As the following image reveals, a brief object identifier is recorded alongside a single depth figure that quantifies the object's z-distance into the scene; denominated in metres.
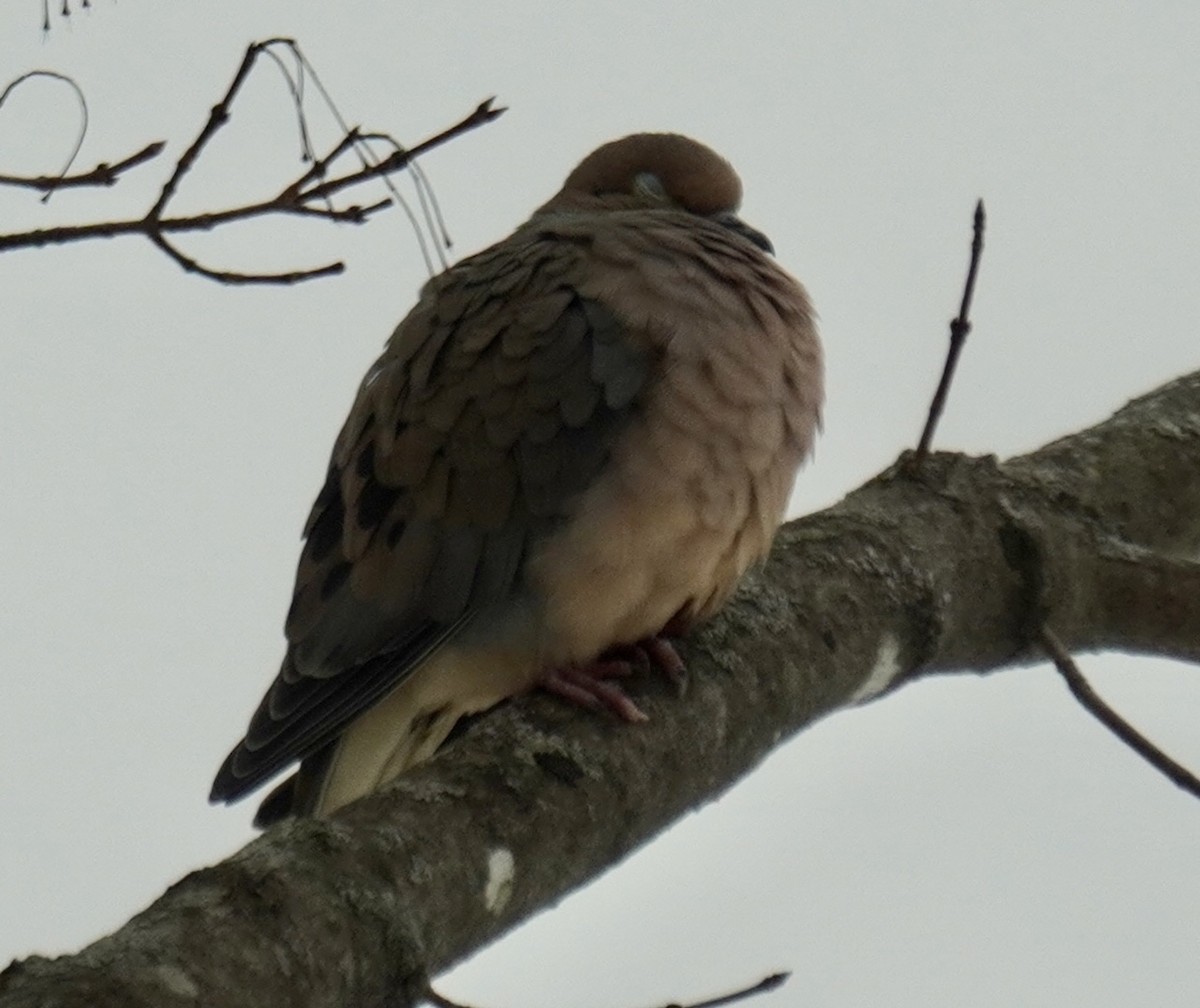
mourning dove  6.39
